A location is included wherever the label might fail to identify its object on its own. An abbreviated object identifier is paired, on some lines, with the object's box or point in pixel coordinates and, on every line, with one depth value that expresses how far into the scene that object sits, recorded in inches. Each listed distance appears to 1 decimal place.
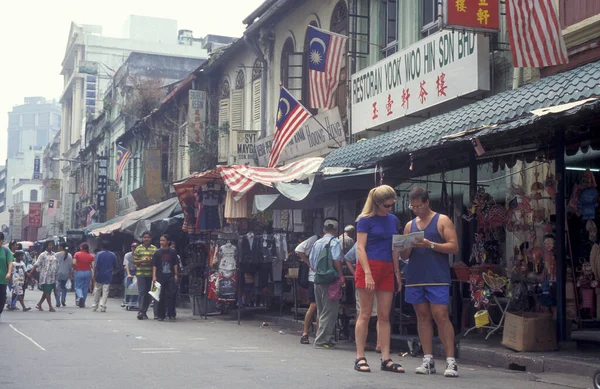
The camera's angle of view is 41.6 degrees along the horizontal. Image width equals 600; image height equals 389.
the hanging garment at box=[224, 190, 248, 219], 605.6
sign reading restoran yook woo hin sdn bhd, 510.3
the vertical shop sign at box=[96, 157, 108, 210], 1739.7
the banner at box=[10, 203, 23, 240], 3752.2
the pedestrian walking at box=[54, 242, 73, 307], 834.8
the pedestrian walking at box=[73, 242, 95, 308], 847.7
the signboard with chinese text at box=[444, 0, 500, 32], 472.1
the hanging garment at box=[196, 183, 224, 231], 677.3
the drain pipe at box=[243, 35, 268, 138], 923.4
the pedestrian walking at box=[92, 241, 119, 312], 792.3
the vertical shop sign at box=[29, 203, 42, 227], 3142.2
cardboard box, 366.9
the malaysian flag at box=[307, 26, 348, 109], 679.7
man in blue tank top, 309.4
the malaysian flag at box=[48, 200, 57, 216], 2635.6
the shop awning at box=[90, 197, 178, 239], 855.1
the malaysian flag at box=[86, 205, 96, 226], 1883.0
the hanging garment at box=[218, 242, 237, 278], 634.8
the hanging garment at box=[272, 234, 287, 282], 620.1
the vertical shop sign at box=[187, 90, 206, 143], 1098.1
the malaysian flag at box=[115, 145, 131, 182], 1422.2
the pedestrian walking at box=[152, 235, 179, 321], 647.8
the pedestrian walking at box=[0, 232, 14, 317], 573.0
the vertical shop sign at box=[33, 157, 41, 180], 3786.4
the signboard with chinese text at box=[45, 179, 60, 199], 2728.8
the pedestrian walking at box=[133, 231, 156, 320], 684.7
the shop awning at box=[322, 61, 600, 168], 356.2
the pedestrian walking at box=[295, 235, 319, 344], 468.1
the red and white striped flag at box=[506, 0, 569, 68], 445.4
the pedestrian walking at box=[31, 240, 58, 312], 783.7
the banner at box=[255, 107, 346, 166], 732.7
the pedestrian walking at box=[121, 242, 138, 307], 823.1
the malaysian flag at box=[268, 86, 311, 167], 696.4
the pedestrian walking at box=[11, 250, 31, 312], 753.6
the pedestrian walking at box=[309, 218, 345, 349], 444.8
